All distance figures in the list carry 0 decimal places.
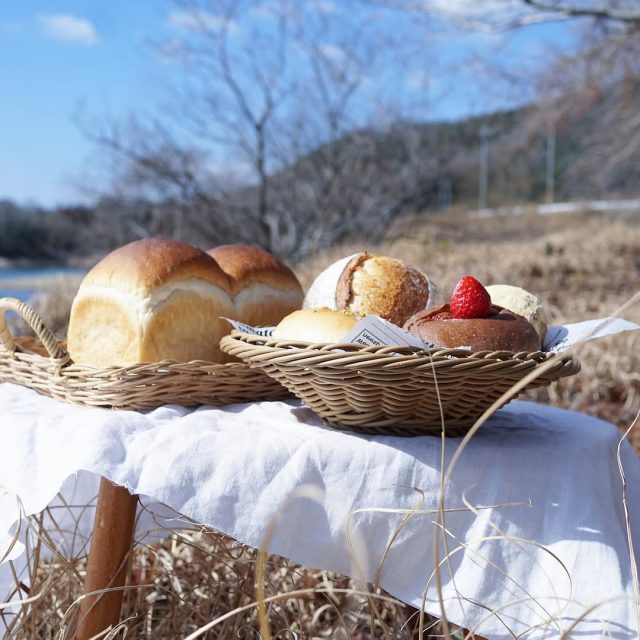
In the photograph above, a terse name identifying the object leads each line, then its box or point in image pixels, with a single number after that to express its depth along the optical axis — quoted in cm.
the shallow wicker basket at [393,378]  94
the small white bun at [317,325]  110
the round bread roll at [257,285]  150
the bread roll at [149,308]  132
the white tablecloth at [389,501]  100
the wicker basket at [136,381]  117
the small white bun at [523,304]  125
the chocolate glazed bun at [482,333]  105
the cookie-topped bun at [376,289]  129
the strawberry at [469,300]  108
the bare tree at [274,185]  971
